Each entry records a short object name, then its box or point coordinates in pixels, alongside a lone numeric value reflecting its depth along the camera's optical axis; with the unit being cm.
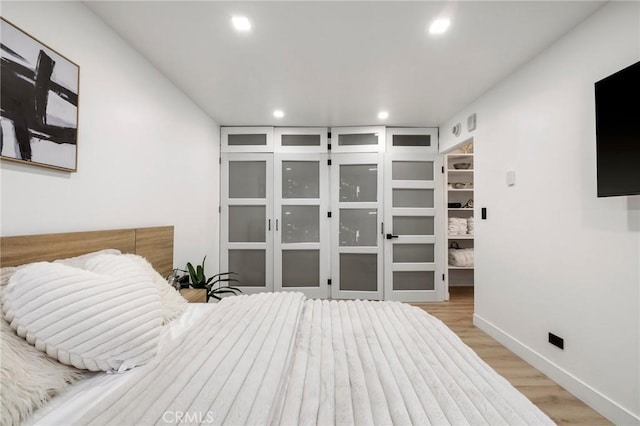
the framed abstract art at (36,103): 119
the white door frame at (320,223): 379
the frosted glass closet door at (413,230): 376
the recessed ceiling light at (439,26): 172
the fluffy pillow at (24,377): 71
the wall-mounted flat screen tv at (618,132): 135
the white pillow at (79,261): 121
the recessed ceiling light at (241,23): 170
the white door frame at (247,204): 379
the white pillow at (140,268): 116
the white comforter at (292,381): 73
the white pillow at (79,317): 86
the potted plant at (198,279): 257
